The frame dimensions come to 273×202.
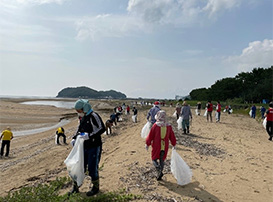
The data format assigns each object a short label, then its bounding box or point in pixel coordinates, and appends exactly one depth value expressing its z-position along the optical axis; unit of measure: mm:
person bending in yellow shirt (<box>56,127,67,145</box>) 13008
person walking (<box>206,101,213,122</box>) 19109
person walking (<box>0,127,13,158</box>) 11336
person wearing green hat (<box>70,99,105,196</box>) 4426
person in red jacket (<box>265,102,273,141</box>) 11688
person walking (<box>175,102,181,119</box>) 16734
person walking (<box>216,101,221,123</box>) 19516
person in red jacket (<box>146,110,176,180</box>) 5215
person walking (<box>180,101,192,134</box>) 12117
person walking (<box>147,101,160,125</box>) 9375
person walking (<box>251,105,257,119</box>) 25928
